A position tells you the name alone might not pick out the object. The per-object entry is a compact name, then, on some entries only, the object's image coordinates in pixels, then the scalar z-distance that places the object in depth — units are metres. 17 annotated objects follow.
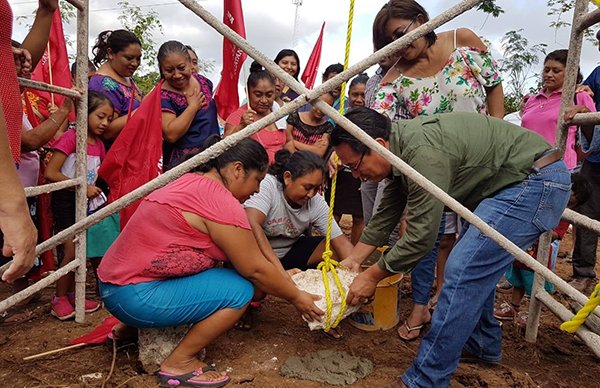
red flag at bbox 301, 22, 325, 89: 6.09
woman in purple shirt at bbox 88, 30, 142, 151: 3.36
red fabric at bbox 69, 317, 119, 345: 2.57
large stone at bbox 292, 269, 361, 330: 2.43
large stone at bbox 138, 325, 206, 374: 2.36
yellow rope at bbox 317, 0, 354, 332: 2.10
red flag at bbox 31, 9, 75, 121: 3.11
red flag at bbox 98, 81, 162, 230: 3.14
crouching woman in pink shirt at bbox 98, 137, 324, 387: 2.21
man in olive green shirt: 2.03
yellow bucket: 2.89
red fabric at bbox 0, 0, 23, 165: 1.61
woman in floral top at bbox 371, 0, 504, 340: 2.71
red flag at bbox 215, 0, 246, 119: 3.71
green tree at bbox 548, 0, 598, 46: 8.91
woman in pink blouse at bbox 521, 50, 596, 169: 3.92
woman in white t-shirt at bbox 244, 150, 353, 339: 2.91
